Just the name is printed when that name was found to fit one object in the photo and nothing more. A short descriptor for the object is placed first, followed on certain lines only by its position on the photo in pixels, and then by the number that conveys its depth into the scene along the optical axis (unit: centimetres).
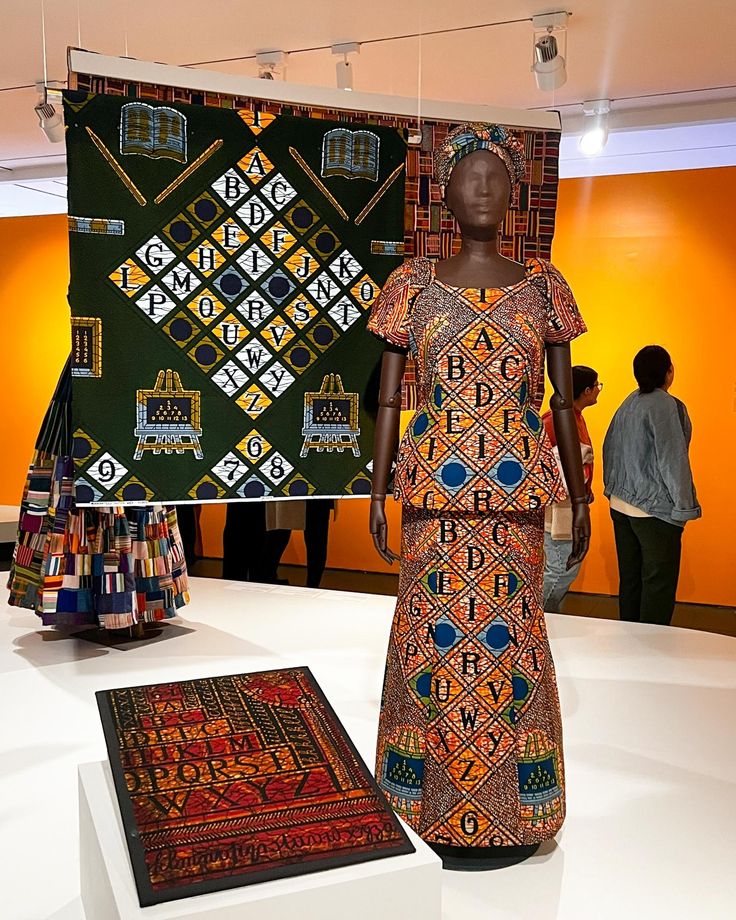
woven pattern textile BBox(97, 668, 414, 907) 161
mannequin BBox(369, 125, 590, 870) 233
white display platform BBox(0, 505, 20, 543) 651
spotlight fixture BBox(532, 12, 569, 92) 399
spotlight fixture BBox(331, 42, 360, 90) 441
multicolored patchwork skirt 396
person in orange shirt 457
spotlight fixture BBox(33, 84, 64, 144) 473
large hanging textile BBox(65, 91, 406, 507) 275
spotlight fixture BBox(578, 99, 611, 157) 496
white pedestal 154
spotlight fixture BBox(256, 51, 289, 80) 453
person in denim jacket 472
